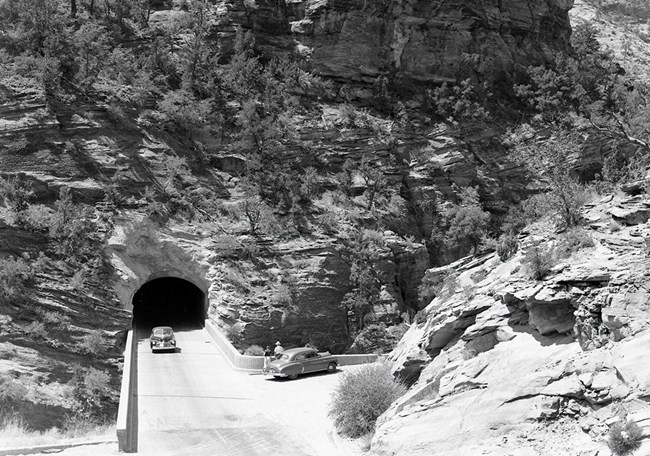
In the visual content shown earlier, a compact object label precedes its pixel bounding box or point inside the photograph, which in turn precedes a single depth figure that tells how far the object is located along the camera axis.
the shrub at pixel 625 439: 9.77
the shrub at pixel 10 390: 24.77
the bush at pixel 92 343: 28.81
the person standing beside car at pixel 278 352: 24.77
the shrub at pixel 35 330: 27.97
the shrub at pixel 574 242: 14.56
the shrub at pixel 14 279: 28.59
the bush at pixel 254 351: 29.94
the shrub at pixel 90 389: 26.59
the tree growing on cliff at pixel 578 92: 45.75
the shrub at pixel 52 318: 28.81
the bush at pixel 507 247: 17.77
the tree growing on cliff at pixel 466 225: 39.22
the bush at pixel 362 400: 16.42
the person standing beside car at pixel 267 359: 23.89
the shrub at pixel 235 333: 31.88
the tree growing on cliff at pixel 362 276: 35.47
